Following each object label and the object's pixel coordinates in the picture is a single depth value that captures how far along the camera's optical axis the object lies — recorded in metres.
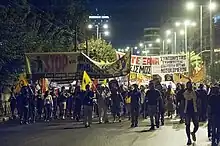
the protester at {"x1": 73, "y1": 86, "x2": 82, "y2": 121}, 27.42
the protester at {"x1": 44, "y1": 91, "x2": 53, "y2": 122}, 28.30
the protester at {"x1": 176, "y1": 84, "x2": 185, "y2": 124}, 20.92
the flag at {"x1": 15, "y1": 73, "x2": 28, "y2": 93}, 28.62
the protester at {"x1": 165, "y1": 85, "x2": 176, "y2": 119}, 28.50
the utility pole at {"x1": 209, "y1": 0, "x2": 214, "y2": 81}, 32.34
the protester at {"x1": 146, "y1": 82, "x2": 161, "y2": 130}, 21.34
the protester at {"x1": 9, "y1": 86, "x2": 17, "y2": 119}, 28.29
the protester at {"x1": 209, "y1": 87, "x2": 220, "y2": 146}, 15.10
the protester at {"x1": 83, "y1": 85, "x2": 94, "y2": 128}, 23.23
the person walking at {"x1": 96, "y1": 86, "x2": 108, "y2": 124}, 25.28
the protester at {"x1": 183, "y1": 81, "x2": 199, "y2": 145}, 16.23
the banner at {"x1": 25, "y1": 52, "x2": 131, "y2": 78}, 28.70
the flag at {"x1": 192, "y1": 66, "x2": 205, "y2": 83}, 34.55
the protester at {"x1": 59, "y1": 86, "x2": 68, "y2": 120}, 29.41
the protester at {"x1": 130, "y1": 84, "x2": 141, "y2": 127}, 23.05
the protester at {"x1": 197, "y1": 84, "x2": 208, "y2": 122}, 23.03
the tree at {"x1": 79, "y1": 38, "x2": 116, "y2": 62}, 52.47
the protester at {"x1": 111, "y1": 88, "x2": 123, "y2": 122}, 26.11
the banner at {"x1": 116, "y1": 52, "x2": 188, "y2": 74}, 32.50
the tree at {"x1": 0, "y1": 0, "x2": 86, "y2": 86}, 31.39
